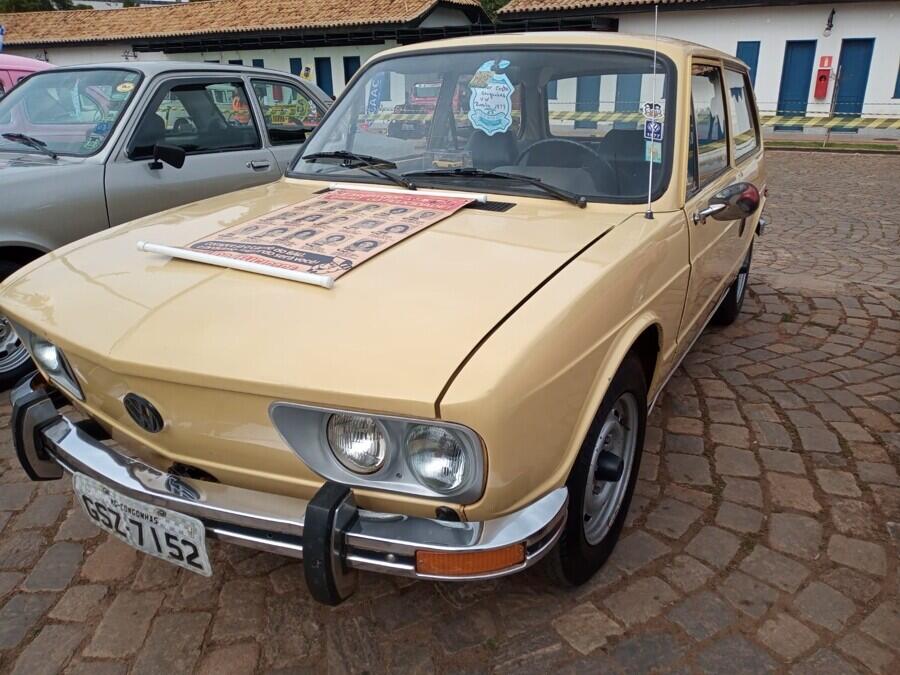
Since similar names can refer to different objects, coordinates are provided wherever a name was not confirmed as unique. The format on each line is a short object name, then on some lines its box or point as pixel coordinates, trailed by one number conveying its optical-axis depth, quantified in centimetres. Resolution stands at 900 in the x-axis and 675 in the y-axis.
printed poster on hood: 201
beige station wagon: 155
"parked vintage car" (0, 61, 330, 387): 359
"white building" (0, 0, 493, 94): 2619
